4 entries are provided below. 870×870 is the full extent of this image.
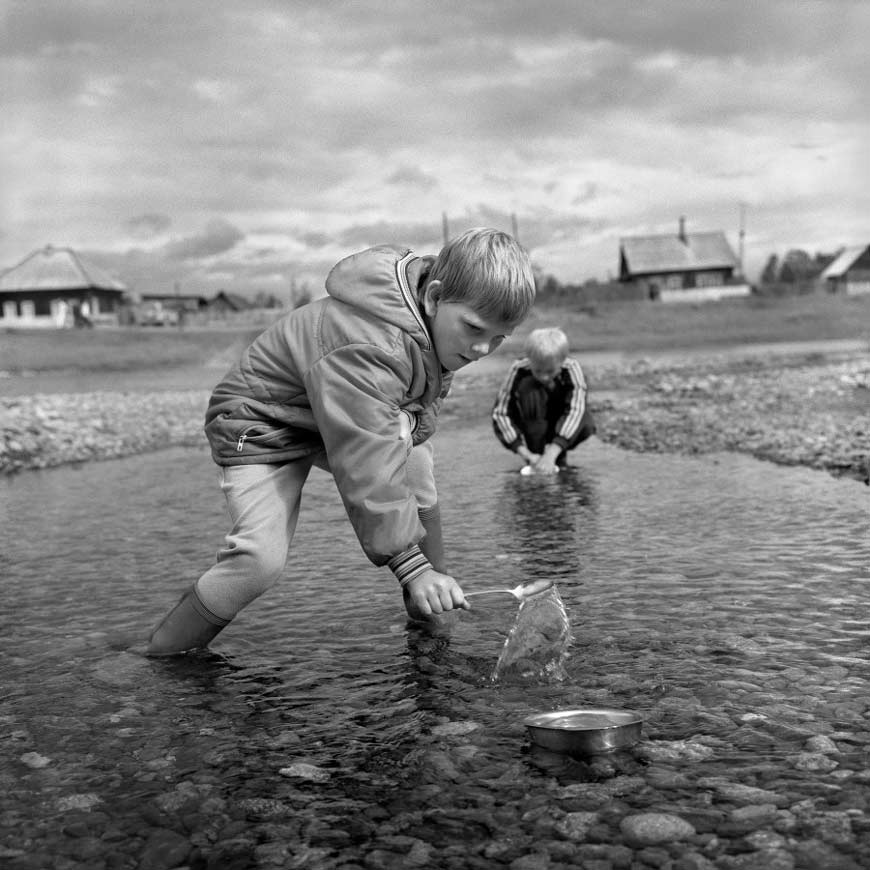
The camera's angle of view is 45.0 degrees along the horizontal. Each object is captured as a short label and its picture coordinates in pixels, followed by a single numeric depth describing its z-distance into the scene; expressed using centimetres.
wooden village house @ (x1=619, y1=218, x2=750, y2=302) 8956
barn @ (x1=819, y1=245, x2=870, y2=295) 8735
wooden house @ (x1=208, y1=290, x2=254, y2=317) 12012
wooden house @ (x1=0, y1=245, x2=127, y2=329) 8031
